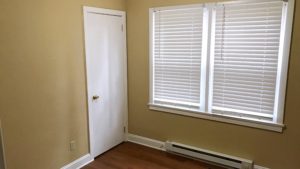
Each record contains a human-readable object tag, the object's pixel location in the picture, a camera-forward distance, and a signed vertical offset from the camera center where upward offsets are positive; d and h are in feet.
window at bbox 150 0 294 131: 8.43 -0.12
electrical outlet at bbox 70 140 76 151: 9.68 -3.75
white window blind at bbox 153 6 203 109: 10.02 +0.04
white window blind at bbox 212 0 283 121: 8.41 +0.01
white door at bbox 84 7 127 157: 10.07 -0.94
